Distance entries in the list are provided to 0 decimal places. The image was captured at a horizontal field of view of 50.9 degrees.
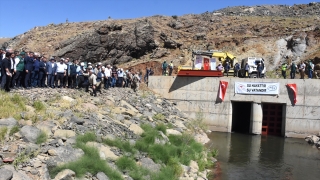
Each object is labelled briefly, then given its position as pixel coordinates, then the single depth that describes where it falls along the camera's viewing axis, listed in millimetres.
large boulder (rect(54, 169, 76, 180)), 7754
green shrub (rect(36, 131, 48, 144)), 8965
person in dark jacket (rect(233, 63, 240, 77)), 28219
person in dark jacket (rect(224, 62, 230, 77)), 28750
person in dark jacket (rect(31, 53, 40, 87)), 15500
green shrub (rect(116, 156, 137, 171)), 9727
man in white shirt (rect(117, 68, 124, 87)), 24097
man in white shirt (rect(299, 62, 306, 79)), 26053
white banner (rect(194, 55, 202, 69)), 28056
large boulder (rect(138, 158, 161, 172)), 10724
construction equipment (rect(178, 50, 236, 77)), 26422
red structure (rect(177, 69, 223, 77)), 26344
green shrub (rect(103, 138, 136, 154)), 10844
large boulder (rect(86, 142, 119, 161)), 9922
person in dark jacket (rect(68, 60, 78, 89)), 17562
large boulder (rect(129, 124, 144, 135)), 13292
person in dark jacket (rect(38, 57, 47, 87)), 15741
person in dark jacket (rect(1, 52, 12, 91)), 12723
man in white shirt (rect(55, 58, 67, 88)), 16766
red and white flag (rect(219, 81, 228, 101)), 25781
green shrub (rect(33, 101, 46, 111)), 11422
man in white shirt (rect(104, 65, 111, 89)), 20766
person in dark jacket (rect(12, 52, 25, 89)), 14094
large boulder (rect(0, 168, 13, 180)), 6837
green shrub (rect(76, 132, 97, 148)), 9892
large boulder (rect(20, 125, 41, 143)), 8945
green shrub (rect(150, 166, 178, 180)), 10158
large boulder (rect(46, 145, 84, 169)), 8238
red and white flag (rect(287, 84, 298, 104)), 24312
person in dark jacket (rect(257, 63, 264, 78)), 27047
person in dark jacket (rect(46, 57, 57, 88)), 16409
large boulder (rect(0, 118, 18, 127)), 9344
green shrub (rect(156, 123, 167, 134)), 15372
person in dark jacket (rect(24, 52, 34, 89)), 14688
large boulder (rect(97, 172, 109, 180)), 8489
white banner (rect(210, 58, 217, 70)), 27502
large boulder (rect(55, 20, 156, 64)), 40406
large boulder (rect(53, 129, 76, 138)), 9742
